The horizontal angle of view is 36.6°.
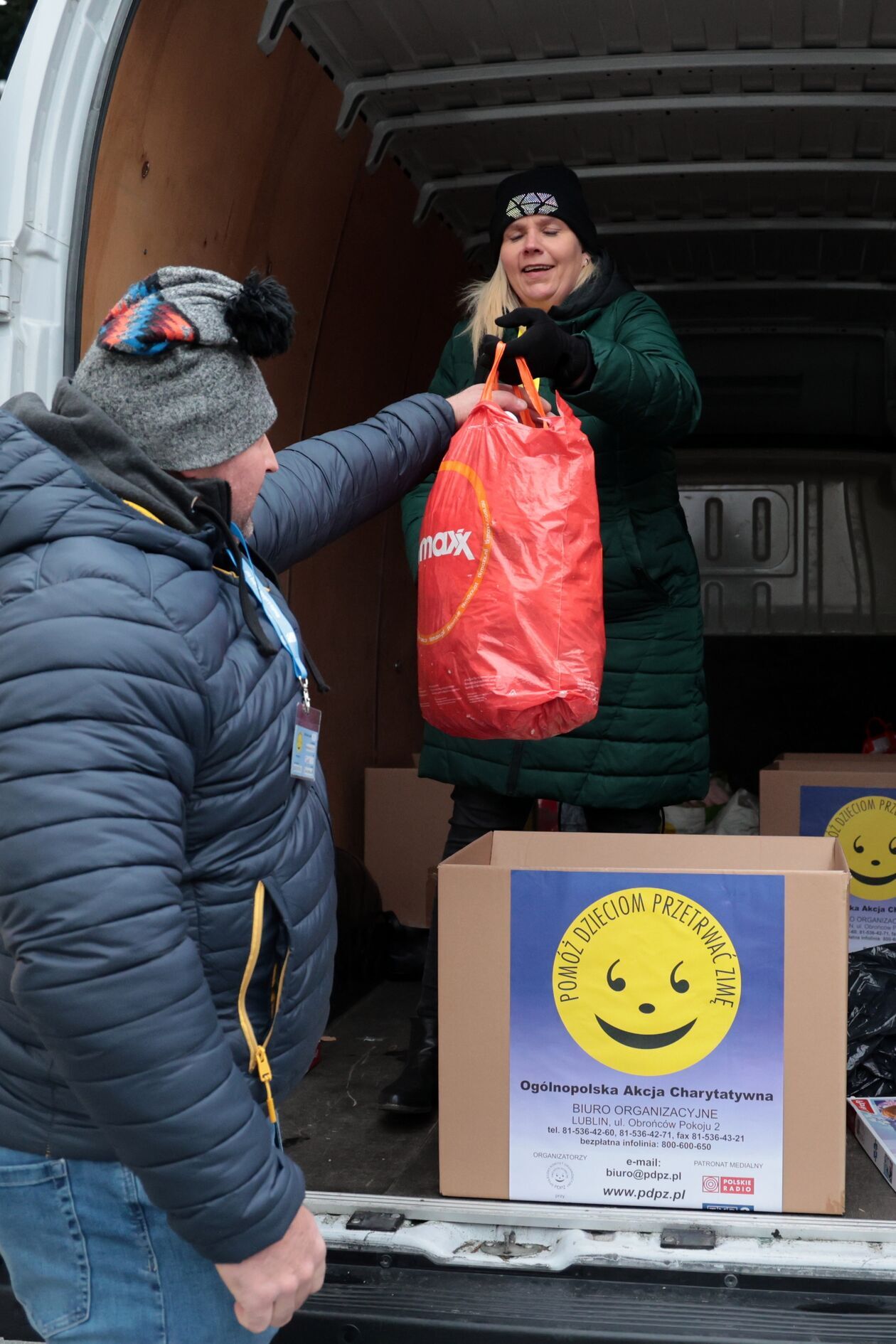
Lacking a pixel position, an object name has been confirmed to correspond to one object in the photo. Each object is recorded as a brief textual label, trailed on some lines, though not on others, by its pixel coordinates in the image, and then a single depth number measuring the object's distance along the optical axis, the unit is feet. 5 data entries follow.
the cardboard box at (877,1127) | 7.63
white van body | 6.70
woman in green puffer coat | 8.85
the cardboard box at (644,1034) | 7.00
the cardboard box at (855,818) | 10.43
